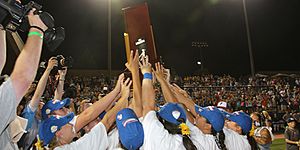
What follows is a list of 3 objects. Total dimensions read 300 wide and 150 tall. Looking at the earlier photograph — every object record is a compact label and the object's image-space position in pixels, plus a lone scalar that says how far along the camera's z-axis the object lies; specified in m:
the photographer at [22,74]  1.65
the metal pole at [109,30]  16.08
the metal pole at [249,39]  18.22
